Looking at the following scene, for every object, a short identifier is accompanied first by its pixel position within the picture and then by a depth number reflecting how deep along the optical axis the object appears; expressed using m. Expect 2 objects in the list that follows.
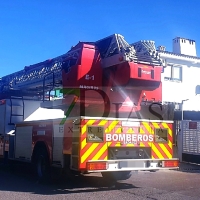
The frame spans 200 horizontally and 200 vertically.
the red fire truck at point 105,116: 8.23
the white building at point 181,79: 21.00
